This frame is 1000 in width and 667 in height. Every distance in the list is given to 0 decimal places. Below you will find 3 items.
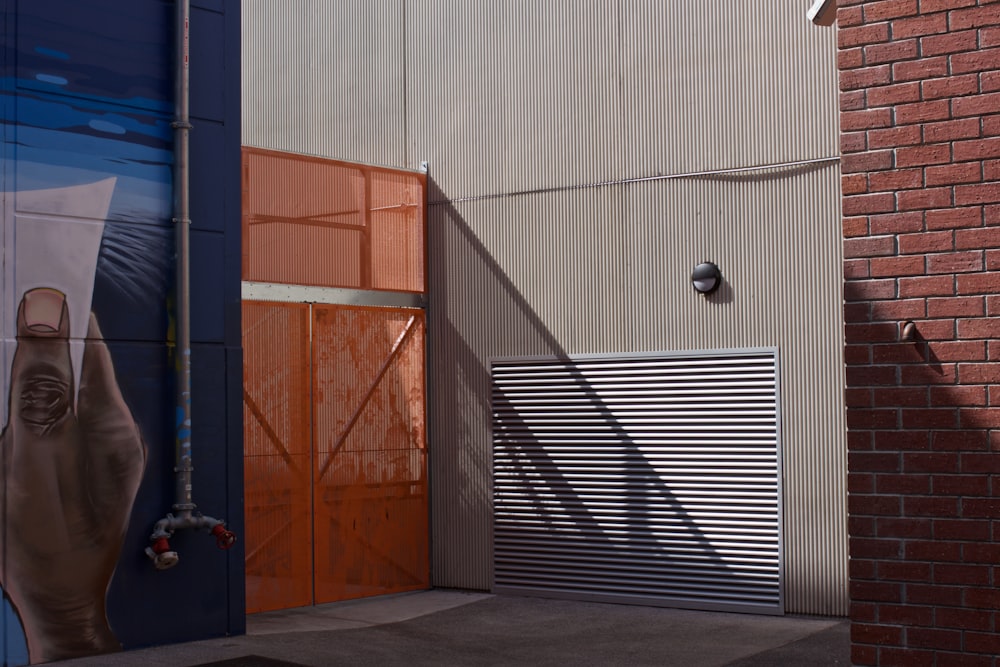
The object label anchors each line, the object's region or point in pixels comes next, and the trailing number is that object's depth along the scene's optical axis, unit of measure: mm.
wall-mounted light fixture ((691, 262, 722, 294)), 10445
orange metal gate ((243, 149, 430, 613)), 10648
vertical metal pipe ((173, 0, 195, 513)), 8938
